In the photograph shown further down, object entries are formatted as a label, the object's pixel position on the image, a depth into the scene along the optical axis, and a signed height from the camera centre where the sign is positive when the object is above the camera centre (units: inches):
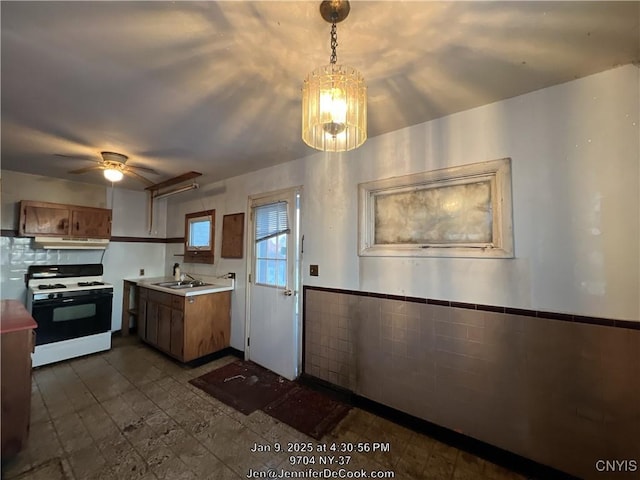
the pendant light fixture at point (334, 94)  41.9 +26.0
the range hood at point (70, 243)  132.2 +5.2
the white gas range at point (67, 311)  117.9 -28.1
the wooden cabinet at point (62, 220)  125.6 +16.7
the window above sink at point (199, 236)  149.9 +10.1
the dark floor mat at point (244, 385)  93.6 -52.4
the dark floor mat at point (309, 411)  80.7 -52.9
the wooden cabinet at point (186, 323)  118.3 -33.8
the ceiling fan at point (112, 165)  104.0 +35.5
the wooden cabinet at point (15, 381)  64.2 -32.4
